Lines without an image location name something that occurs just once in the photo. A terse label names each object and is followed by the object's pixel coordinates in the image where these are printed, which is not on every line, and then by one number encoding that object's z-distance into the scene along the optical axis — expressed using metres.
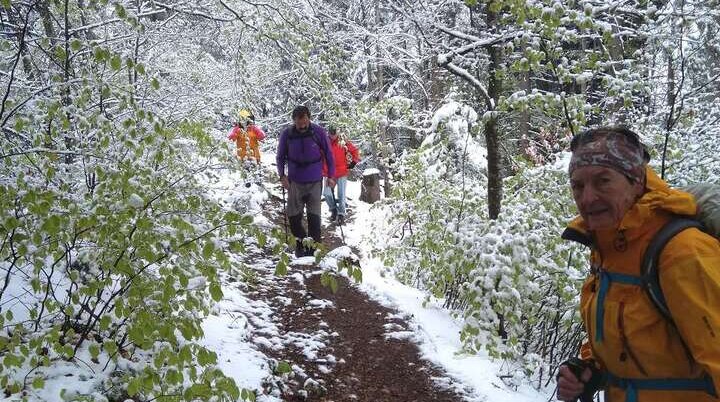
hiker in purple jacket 7.54
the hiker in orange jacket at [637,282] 1.59
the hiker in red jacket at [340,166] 11.56
